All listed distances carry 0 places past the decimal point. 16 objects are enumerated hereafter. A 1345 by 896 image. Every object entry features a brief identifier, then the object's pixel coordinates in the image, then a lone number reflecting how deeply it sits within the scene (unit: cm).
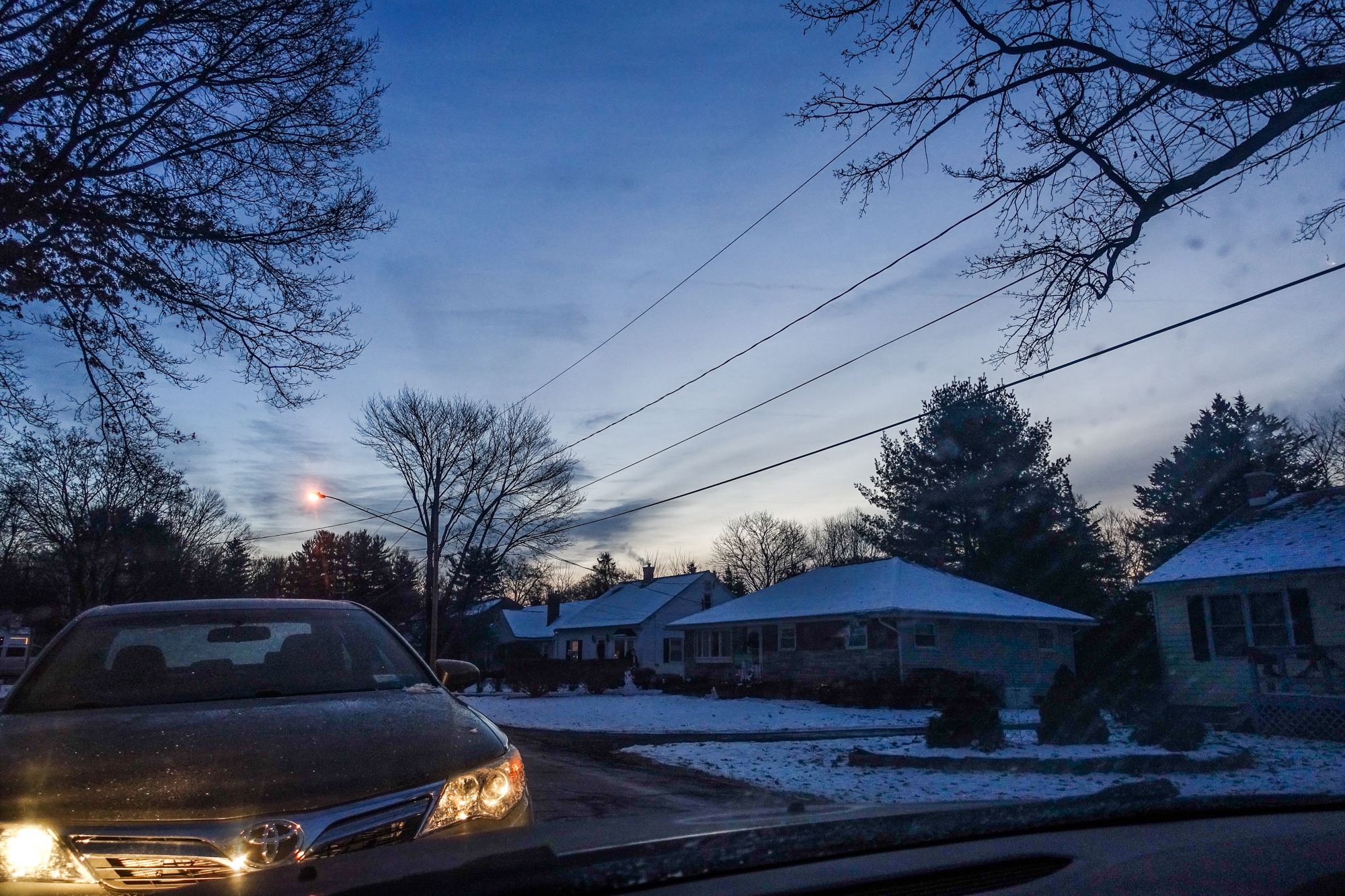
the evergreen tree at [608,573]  8325
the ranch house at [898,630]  2609
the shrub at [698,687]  3011
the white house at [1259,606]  1816
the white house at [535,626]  5744
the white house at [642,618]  4925
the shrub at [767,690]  2725
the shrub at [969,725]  1198
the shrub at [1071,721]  1249
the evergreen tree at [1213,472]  3884
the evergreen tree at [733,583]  6906
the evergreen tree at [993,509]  3906
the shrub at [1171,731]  1153
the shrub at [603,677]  3359
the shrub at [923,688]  2234
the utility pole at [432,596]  2841
